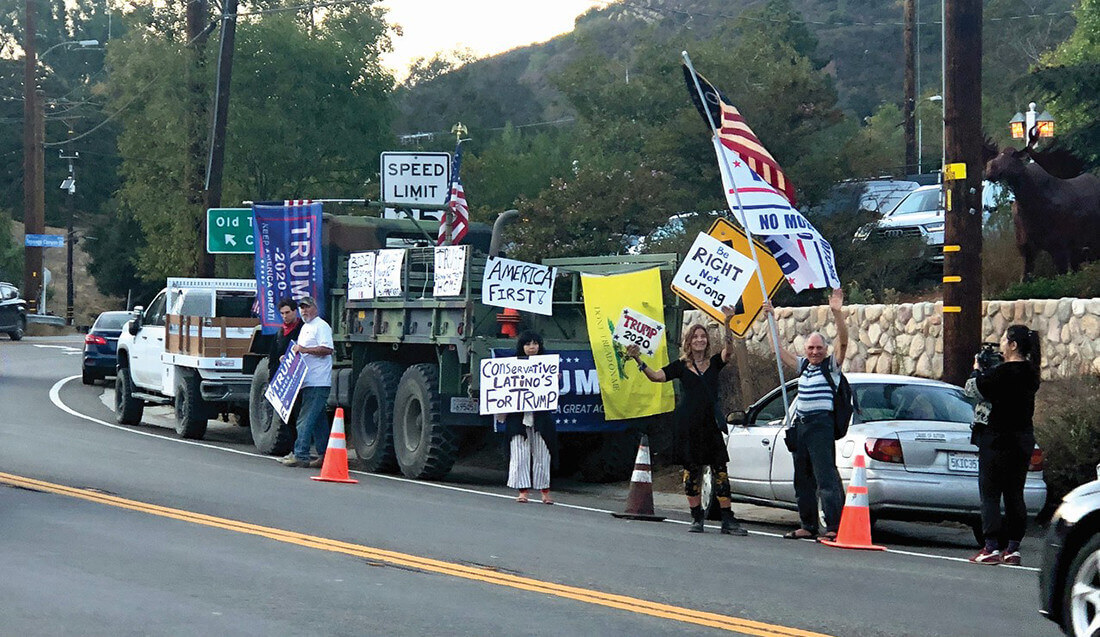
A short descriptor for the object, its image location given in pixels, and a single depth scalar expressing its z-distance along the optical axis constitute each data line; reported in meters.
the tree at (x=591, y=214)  29.83
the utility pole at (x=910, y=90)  40.59
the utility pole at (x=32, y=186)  53.41
